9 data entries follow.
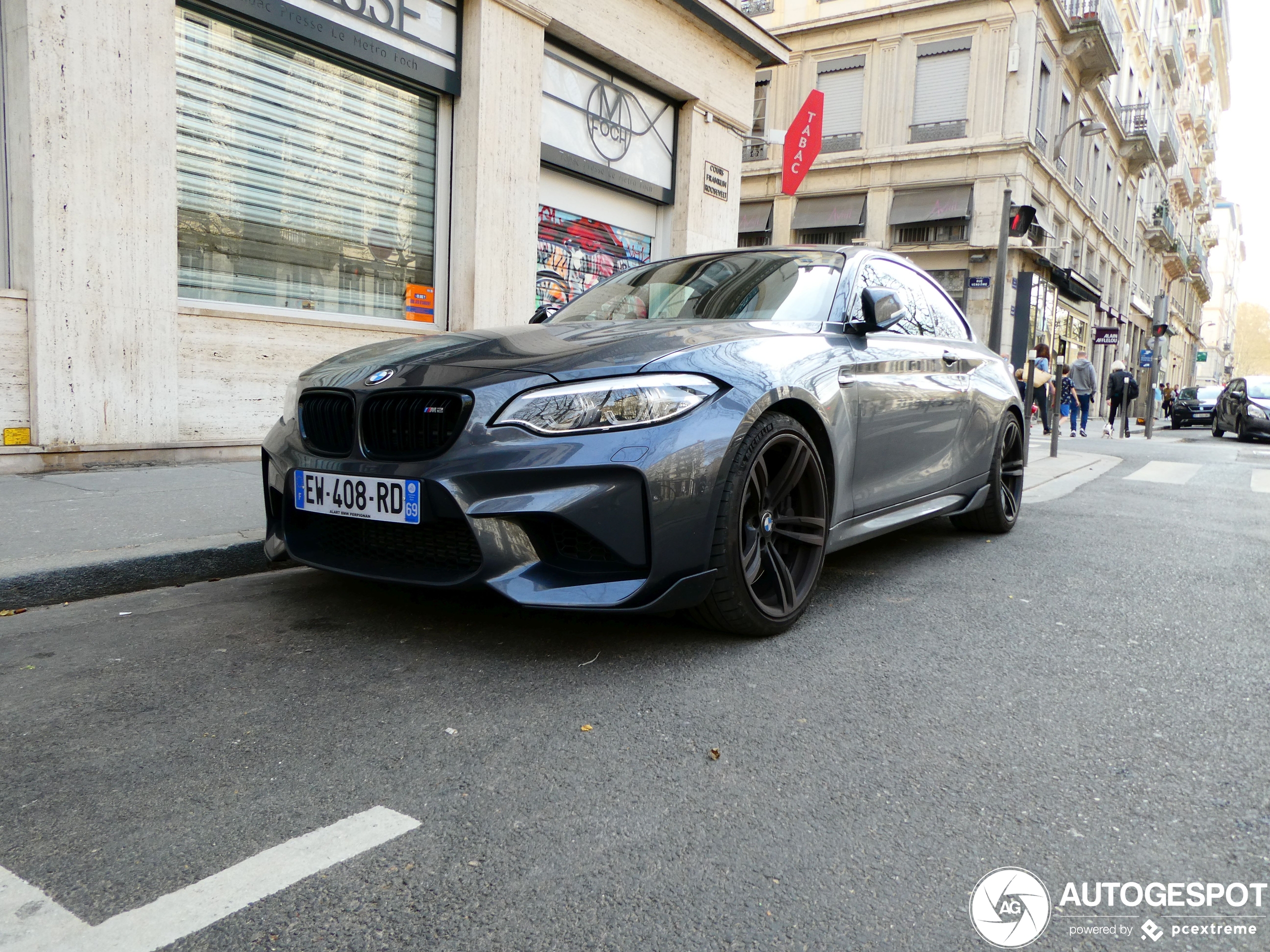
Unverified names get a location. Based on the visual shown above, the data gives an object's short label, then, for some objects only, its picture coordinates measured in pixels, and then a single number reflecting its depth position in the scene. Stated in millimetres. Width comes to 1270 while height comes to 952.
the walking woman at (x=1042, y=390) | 16406
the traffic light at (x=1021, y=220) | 10023
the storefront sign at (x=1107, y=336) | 20344
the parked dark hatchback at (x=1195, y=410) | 27625
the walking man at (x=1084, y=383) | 18969
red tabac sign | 13609
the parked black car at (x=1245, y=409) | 19297
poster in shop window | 10094
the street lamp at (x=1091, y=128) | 21734
